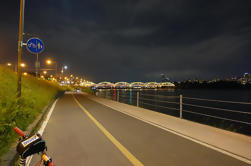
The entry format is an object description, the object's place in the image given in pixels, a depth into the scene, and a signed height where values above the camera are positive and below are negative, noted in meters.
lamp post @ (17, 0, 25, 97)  8.12 +2.45
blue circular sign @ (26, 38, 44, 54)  8.43 +2.18
